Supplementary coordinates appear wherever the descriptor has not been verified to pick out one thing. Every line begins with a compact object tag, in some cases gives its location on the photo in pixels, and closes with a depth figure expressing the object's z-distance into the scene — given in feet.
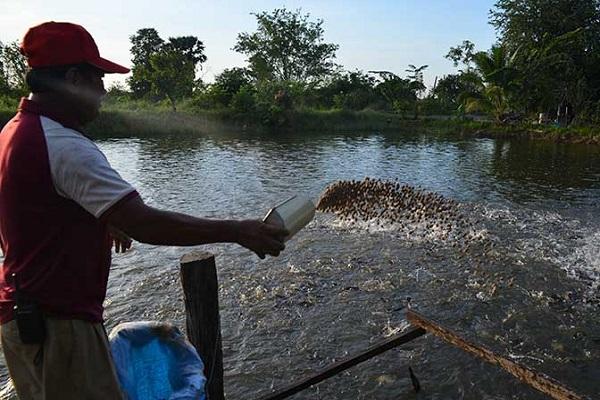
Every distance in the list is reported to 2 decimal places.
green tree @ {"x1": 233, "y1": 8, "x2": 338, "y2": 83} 192.75
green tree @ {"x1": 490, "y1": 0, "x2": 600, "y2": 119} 100.01
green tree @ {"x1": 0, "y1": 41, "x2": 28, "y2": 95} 117.80
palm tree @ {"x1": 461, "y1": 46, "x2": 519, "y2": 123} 98.17
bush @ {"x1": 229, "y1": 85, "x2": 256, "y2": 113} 129.80
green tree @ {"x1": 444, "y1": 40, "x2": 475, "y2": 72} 157.23
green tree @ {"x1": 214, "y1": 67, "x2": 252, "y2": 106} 135.44
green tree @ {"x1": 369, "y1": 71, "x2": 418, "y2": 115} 145.69
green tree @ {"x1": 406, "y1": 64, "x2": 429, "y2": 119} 144.36
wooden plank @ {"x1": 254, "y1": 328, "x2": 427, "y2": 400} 13.05
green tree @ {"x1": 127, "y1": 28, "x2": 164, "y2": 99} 210.38
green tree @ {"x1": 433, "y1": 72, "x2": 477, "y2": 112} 151.64
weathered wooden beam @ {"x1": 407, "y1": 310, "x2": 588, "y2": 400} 10.66
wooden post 11.59
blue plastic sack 8.88
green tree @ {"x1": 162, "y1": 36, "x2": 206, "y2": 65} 212.23
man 6.07
